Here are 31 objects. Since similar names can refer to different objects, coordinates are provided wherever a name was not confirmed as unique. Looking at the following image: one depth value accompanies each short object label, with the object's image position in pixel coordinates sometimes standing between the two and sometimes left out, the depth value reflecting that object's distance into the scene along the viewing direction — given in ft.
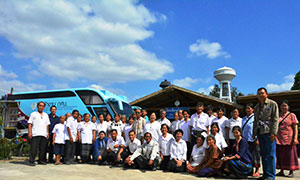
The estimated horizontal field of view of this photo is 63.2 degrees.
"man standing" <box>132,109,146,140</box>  22.75
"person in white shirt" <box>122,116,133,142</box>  23.66
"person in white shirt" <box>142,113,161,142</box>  21.27
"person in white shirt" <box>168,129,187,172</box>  18.25
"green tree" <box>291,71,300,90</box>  74.45
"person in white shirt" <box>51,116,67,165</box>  21.83
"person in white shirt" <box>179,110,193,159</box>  21.39
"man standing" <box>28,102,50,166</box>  20.52
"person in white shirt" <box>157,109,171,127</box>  22.46
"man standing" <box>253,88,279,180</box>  14.29
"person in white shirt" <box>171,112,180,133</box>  22.36
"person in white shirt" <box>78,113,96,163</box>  23.29
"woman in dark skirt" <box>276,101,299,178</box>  16.57
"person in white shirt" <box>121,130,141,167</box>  20.44
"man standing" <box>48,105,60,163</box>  22.76
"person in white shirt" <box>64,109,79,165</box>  22.00
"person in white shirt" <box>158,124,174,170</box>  19.18
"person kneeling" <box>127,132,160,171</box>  18.70
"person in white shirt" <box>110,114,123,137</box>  24.38
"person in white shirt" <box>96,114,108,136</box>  24.99
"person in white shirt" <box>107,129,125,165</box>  21.24
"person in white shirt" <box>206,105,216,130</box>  22.04
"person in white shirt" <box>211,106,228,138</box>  20.90
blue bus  42.16
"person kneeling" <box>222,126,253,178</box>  15.78
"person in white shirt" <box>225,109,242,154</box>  19.86
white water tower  54.85
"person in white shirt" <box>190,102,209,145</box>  20.32
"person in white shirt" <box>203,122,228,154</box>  17.85
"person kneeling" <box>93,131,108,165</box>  21.98
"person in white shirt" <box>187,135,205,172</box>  17.79
